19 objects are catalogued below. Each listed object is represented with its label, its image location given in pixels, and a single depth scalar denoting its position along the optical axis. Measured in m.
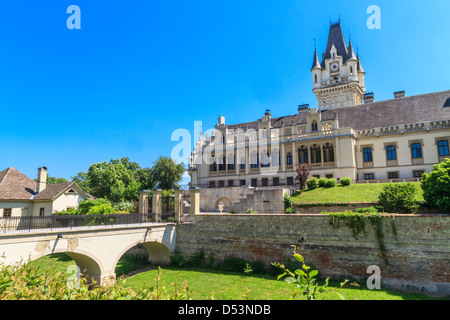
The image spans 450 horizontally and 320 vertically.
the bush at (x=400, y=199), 18.20
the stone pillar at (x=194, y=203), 22.70
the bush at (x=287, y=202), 27.05
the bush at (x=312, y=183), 30.58
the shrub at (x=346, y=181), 30.61
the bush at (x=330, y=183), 30.30
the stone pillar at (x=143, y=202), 23.59
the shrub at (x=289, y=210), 25.22
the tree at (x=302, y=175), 31.09
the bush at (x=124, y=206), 32.92
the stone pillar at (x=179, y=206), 23.14
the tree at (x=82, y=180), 64.06
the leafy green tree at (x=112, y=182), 44.65
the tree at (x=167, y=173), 49.41
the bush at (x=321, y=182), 30.74
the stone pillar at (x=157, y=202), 23.48
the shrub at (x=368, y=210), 18.13
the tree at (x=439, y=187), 16.03
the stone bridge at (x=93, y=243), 14.13
